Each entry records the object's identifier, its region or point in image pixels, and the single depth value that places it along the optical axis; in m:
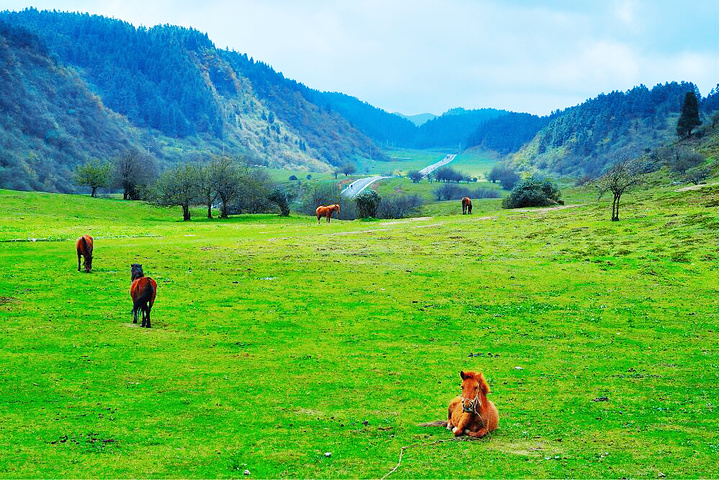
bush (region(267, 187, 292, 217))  109.94
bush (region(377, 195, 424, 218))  147.50
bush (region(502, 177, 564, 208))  103.94
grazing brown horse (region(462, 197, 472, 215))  101.75
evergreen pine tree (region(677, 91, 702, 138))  170.50
